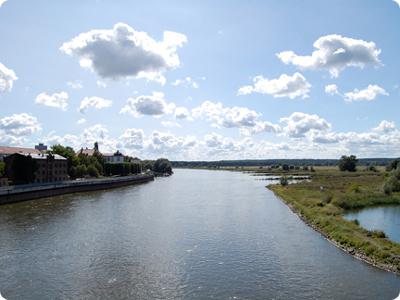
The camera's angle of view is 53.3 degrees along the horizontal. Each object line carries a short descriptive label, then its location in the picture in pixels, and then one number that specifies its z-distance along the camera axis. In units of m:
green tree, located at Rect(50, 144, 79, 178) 119.38
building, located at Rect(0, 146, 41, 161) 110.21
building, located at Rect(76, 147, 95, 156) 164.95
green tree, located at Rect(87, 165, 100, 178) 131.25
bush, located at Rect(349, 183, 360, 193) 82.32
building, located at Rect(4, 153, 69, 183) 101.62
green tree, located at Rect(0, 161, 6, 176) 84.04
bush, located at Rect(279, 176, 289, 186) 114.10
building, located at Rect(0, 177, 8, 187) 83.31
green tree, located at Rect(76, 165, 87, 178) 122.25
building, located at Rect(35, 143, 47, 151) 151.38
